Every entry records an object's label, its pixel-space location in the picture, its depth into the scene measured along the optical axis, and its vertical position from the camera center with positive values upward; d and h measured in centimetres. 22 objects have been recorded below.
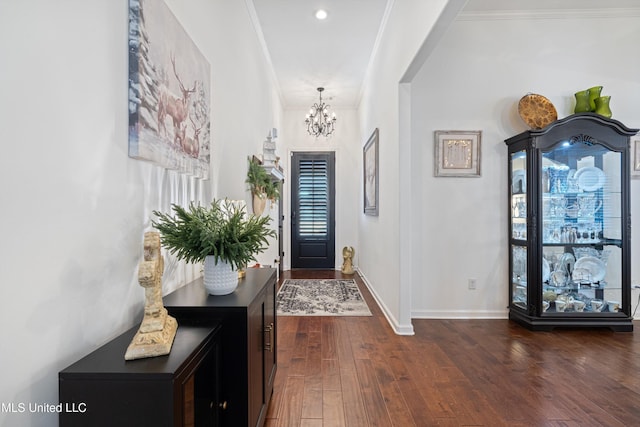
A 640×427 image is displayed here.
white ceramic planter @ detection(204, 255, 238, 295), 144 -29
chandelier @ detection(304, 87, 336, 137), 559 +171
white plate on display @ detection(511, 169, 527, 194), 324 +33
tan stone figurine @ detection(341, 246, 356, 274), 592 -92
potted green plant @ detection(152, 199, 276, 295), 133 -12
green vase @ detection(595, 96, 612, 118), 324 +111
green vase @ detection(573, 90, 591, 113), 329 +117
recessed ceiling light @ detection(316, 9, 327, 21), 340 +218
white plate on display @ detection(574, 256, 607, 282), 323 -55
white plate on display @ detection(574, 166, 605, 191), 321 +36
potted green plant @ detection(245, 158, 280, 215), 329 +30
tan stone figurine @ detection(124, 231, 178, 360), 93 -34
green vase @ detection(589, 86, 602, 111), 326 +124
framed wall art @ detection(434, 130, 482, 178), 347 +66
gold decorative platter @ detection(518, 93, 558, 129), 327 +107
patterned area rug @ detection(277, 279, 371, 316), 366 -115
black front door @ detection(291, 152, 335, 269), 637 +7
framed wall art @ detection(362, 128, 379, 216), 428 +58
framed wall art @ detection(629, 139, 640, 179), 348 +58
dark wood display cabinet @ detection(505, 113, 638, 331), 312 -12
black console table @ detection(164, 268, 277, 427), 126 -53
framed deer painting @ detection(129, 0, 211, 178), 123 +57
